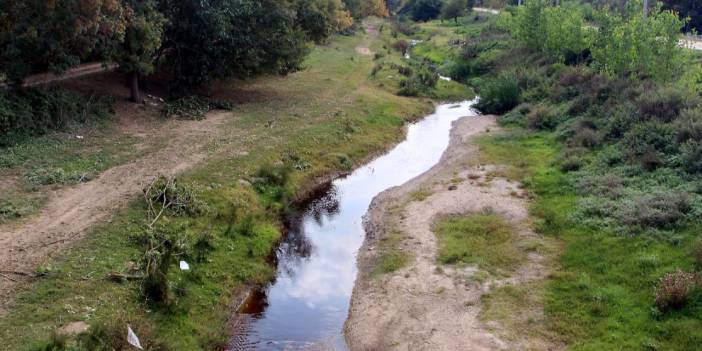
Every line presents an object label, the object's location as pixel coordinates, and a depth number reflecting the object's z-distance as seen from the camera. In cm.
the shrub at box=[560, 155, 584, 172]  2745
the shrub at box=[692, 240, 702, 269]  1709
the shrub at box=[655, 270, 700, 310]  1561
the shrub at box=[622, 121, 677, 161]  2553
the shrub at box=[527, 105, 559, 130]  3581
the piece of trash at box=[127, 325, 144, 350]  1406
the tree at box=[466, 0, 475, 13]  10781
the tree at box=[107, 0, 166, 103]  2947
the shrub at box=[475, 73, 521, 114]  4338
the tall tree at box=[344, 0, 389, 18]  7225
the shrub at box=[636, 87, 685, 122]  2783
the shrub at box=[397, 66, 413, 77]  5338
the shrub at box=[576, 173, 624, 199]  2325
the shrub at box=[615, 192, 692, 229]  1970
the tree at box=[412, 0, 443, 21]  10894
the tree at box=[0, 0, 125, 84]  2370
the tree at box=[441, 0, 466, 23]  9531
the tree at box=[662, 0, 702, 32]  5978
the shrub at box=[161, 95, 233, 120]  3356
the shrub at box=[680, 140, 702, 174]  2295
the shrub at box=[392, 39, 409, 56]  7315
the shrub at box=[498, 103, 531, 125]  3927
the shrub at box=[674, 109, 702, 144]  2452
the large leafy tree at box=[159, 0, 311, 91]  3462
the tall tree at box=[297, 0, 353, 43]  4019
